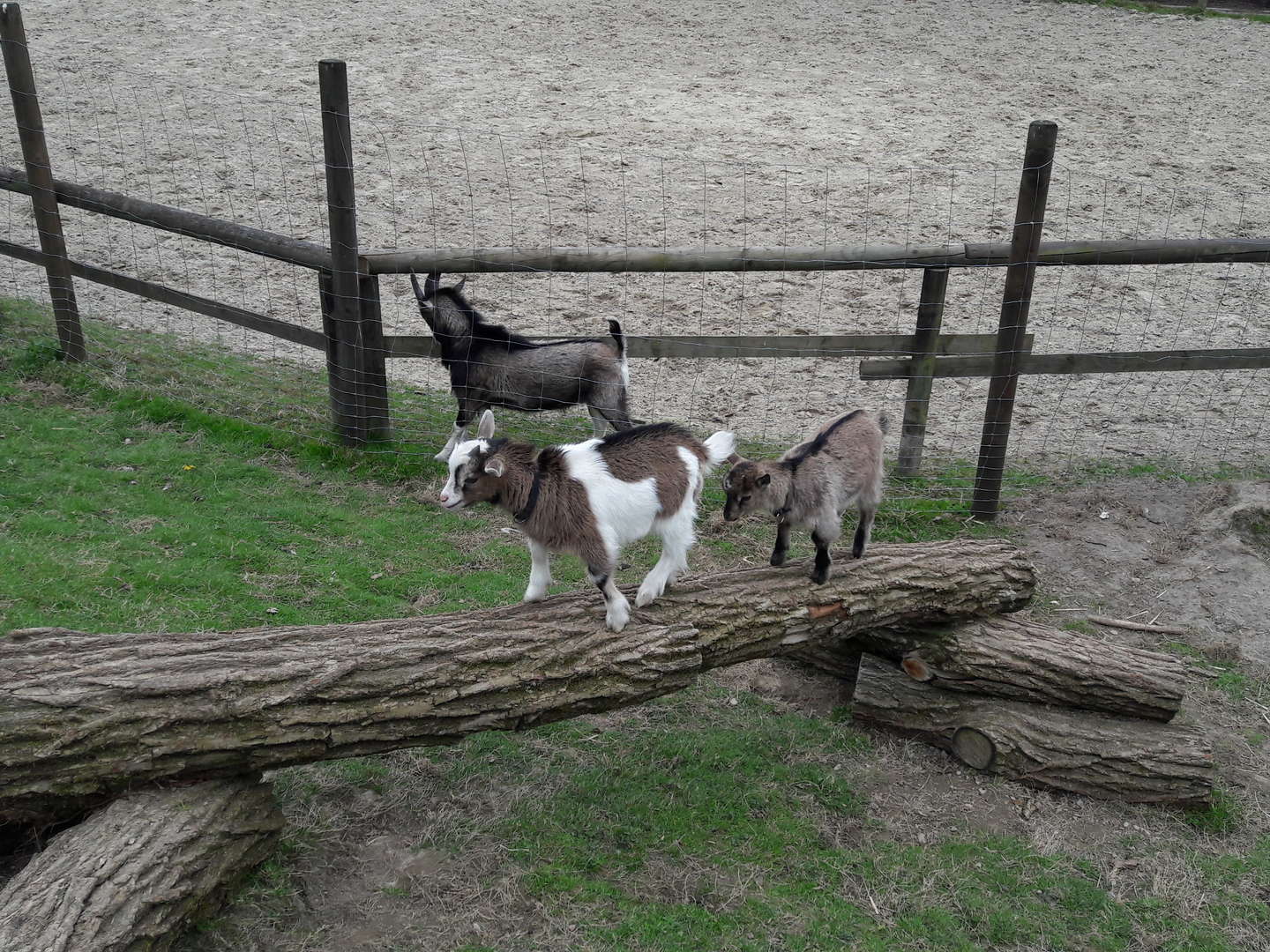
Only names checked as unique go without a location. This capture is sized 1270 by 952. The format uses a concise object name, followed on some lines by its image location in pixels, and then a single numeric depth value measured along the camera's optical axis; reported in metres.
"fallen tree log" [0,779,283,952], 3.59
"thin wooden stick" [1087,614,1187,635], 6.31
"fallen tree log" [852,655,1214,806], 5.14
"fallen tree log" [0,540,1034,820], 4.06
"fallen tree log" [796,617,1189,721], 5.34
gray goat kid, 5.29
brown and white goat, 4.82
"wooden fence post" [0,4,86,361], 8.55
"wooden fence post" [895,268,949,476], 7.44
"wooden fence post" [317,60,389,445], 7.30
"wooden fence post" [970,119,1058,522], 6.94
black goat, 7.83
